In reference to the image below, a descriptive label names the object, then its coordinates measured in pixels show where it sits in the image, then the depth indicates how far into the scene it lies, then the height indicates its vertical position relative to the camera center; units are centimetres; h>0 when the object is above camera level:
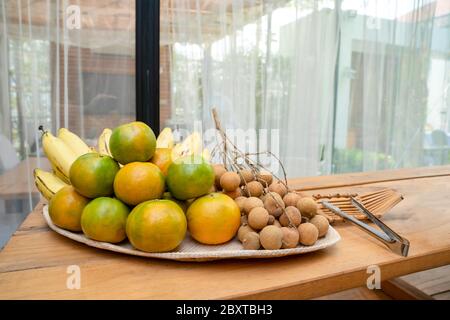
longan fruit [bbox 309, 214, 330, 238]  49 -16
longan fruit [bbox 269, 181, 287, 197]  55 -12
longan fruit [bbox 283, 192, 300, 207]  52 -13
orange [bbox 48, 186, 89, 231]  50 -15
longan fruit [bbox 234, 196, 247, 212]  50 -14
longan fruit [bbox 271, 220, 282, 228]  47 -16
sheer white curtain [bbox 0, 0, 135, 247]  145 +14
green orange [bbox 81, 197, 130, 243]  46 -15
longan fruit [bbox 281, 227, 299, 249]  45 -17
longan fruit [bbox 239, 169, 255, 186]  57 -11
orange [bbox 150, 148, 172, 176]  53 -8
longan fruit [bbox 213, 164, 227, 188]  58 -10
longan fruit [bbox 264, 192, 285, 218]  49 -14
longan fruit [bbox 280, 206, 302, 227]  48 -15
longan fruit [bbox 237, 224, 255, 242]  47 -17
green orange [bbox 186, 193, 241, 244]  46 -15
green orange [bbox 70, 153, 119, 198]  48 -10
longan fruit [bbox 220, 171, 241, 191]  55 -11
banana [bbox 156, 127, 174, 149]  70 -6
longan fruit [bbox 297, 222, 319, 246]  46 -17
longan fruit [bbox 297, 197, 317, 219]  50 -14
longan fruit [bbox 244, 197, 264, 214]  49 -13
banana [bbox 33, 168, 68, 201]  60 -14
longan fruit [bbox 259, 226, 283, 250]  44 -17
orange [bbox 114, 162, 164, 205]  46 -10
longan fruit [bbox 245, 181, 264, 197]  54 -13
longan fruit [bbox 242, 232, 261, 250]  45 -17
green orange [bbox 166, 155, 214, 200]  48 -10
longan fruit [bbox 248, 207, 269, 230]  46 -15
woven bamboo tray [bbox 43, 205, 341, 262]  43 -19
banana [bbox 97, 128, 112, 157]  68 -7
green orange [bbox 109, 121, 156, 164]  50 -5
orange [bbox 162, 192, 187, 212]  51 -14
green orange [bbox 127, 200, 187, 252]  42 -15
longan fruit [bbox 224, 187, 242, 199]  55 -14
